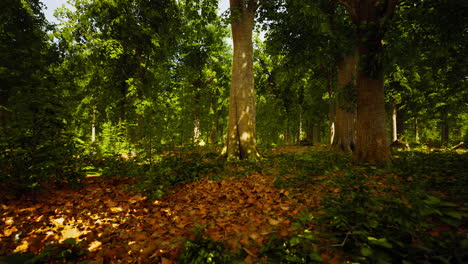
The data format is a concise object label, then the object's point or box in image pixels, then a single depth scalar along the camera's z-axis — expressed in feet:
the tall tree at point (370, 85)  17.29
